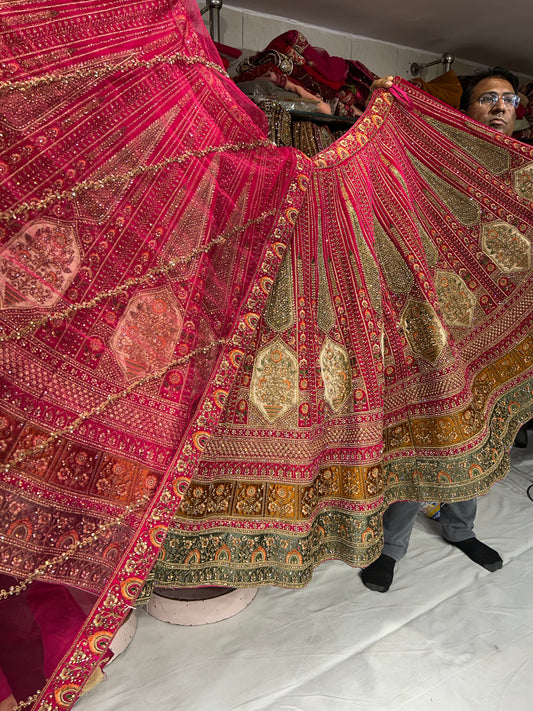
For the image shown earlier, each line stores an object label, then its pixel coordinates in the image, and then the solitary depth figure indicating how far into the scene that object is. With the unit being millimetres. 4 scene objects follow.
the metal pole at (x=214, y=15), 1646
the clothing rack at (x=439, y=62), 2262
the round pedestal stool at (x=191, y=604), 1231
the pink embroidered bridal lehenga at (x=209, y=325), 714
